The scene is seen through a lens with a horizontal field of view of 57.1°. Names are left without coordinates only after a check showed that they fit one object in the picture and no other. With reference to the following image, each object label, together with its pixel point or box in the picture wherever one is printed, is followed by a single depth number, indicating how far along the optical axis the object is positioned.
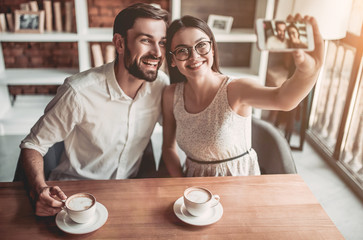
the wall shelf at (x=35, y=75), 3.12
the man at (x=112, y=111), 1.52
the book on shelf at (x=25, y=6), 3.05
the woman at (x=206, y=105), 1.44
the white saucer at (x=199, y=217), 1.14
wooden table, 1.12
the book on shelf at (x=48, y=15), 3.03
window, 2.69
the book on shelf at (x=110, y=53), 3.16
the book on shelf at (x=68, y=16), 3.07
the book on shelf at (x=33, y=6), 3.03
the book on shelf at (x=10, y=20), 3.08
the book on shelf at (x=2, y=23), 3.03
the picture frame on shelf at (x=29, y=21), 3.01
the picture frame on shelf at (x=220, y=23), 3.16
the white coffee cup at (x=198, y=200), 1.14
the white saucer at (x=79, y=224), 1.10
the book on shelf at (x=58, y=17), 3.05
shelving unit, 2.97
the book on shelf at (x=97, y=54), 3.14
